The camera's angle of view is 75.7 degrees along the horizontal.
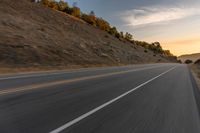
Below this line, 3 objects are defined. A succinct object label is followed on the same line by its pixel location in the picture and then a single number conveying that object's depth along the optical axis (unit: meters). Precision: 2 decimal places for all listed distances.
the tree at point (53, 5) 36.66
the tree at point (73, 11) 39.98
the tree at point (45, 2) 35.72
